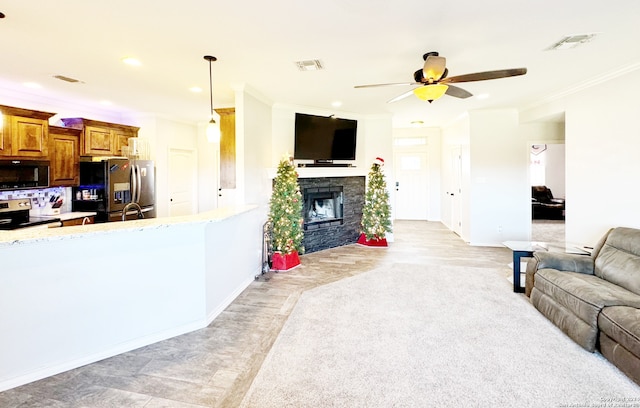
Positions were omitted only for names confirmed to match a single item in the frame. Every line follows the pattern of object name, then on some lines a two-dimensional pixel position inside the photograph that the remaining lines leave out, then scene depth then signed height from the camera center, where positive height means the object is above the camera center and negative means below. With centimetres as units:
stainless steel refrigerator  514 +15
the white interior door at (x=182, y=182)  675 +33
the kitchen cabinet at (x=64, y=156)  474 +63
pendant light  352 +71
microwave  406 +32
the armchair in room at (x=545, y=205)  888 -30
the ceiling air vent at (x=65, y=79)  398 +151
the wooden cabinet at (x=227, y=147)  462 +71
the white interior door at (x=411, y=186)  941 +27
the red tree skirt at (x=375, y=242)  630 -92
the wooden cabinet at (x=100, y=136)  516 +104
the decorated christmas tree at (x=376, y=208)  620 -25
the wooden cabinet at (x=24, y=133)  401 +85
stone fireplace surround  586 -41
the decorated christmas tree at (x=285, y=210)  472 -21
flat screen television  567 +107
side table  380 -68
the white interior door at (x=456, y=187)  722 +18
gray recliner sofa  225 -85
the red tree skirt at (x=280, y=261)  480 -99
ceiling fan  288 +109
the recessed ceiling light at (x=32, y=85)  425 +152
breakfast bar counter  218 -72
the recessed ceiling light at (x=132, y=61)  340 +147
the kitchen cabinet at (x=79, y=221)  457 -35
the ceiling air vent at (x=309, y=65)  353 +148
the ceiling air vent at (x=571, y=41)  293 +144
